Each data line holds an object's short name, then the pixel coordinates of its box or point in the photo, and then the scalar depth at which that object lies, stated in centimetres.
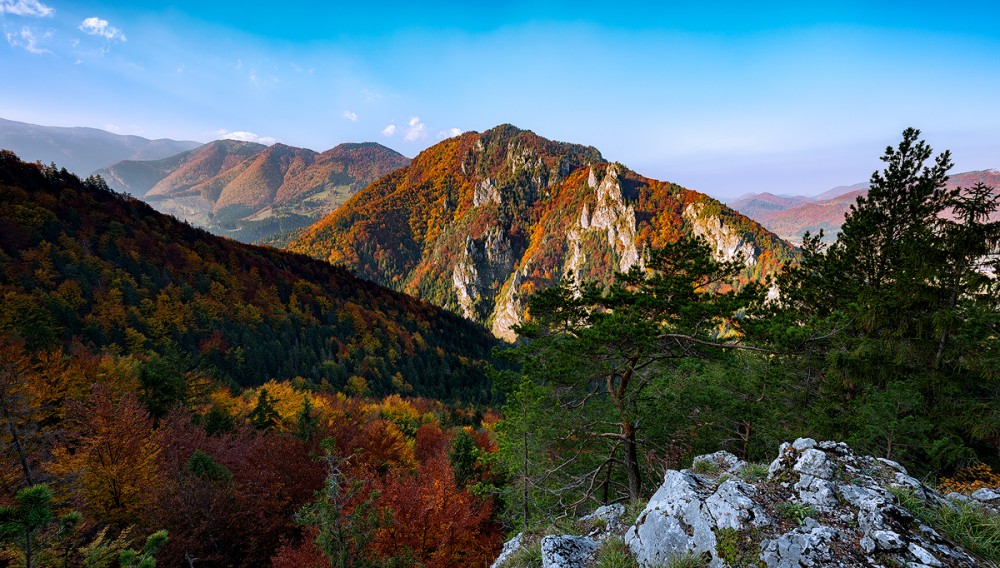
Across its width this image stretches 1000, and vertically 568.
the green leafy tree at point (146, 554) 559
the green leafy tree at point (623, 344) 1079
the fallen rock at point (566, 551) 561
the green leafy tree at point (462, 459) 2689
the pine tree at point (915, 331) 1020
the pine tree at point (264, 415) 3138
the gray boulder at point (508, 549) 707
